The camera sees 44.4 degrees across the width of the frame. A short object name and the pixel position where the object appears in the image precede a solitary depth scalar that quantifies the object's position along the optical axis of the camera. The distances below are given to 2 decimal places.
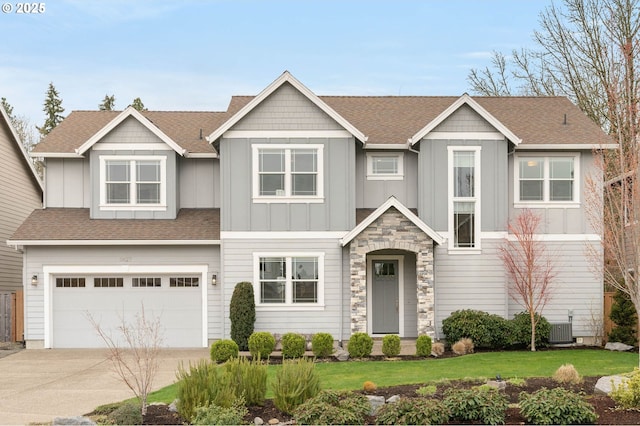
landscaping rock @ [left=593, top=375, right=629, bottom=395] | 11.76
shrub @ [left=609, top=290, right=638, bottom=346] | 21.28
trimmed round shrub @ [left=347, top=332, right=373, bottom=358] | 19.59
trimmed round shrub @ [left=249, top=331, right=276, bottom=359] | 19.69
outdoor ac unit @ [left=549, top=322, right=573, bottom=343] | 22.02
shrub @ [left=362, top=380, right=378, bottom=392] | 13.06
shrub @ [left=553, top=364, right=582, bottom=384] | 13.45
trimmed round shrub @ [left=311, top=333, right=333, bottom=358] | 19.84
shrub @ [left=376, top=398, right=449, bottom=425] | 10.14
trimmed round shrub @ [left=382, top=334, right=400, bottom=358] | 19.69
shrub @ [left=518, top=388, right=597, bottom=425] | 10.20
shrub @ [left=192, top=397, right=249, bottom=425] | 10.17
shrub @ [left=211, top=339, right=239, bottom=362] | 18.92
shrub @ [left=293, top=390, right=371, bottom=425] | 10.16
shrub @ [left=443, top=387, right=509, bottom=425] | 10.41
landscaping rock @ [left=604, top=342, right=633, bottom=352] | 20.95
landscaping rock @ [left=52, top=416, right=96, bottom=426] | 10.16
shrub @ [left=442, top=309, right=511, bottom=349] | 20.81
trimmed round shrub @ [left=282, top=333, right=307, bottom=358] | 19.84
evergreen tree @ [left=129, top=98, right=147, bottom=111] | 48.98
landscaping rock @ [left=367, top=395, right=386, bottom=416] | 11.31
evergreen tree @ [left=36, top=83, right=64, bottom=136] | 49.75
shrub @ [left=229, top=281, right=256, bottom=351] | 20.69
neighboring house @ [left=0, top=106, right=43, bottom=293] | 26.72
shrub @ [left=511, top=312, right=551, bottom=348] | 21.12
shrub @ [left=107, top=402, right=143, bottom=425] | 10.70
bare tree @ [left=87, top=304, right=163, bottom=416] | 11.63
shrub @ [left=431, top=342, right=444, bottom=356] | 20.05
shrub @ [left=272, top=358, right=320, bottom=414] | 11.30
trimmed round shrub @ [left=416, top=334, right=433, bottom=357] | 19.75
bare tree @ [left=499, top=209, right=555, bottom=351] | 21.47
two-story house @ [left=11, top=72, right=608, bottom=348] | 21.62
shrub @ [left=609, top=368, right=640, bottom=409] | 10.87
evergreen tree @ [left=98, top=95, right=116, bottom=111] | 52.00
